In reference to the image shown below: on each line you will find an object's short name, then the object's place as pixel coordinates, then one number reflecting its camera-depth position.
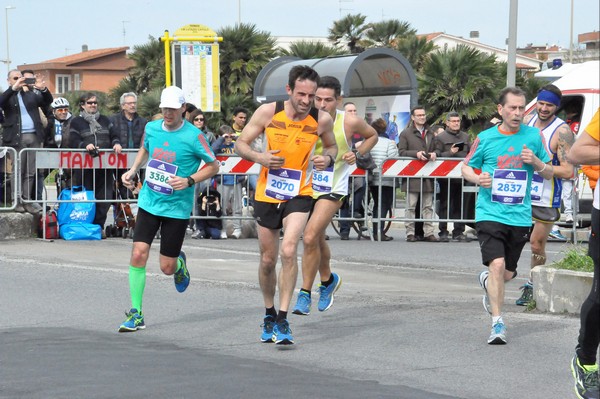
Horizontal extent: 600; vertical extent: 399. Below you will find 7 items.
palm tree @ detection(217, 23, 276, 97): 41.47
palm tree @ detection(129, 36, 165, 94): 47.19
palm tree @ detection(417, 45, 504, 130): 34.53
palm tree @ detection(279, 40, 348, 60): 41.19
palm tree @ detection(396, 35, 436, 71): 42.25
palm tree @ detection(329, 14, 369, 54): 45.50
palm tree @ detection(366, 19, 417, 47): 44.69
